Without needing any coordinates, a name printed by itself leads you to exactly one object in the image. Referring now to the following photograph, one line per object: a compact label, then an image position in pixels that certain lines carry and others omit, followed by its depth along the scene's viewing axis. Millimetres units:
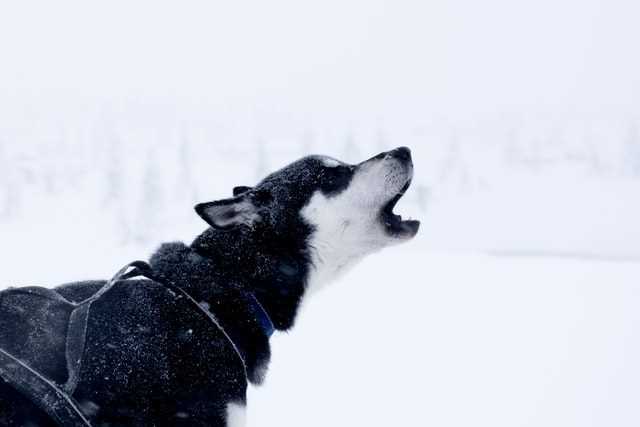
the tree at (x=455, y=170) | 34812
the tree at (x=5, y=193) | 31078
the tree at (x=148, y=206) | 26109
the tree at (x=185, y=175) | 34438
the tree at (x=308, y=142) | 35031
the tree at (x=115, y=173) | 30547
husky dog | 1594
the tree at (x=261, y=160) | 26953
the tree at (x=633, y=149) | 33875
